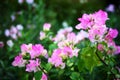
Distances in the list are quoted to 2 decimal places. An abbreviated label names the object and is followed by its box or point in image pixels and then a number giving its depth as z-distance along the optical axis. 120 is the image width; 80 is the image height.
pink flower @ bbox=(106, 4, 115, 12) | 4.91
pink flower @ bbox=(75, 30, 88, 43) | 3.39
